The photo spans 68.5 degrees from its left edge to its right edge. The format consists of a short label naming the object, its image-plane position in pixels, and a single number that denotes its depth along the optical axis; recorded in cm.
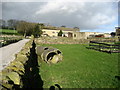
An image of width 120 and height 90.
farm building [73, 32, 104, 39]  3190
